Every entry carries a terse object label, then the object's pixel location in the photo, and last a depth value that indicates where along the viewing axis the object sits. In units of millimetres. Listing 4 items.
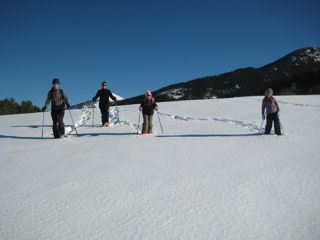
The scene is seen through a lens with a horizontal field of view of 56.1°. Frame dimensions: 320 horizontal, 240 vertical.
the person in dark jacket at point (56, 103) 10195
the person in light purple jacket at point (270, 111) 9617
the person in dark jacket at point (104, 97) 12578
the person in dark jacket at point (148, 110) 10603
